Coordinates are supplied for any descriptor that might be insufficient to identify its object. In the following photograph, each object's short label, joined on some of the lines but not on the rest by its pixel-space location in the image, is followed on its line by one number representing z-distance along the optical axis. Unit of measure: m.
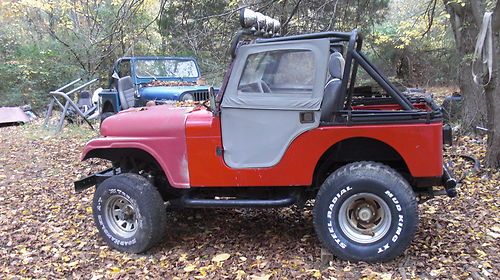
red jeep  3.73
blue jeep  9.46
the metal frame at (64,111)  11.66
